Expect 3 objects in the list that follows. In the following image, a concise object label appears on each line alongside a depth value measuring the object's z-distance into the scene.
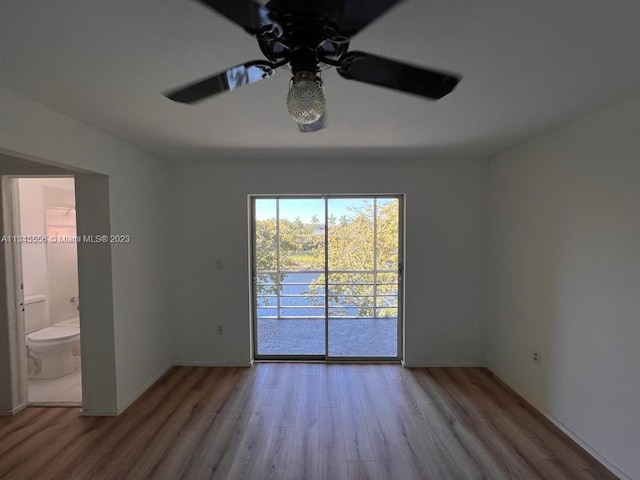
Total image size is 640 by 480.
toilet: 3.03
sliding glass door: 3.50
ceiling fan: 0.81
